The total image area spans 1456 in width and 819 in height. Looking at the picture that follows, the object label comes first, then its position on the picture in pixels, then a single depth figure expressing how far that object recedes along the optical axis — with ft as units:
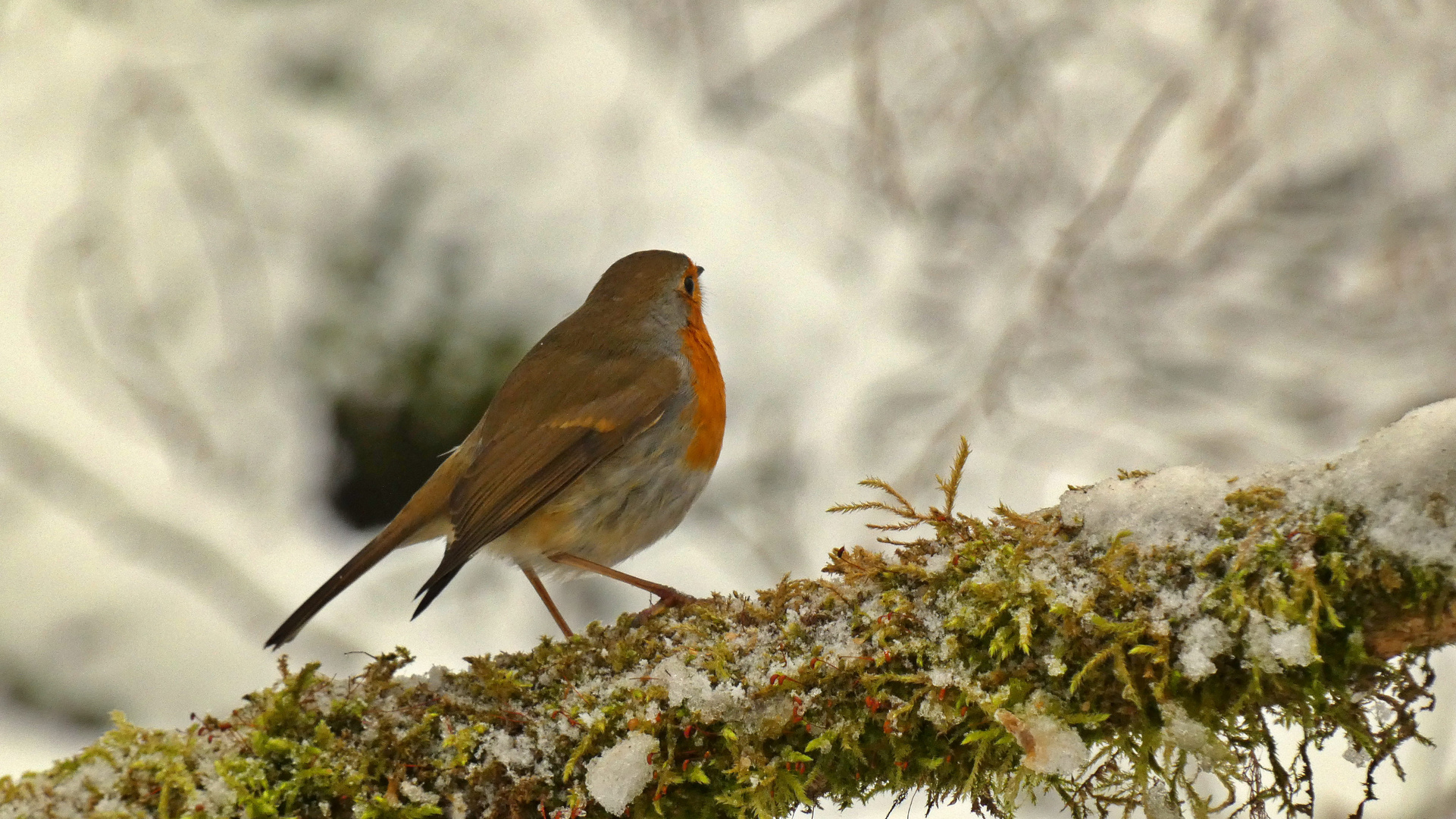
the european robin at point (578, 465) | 20.76
